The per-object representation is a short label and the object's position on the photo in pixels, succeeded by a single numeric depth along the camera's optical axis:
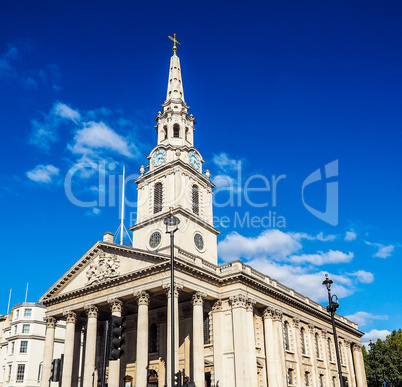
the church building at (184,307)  35.59
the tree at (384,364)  68.66
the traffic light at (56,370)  15.24
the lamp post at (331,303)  25.94
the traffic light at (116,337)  12.09
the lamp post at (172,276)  21.27
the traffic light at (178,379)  22.17
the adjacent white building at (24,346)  56.69
